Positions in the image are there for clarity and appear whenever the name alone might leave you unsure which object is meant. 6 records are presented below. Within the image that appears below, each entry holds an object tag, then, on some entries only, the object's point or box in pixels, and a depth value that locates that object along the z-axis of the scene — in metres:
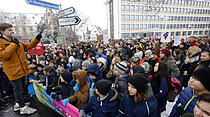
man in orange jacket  2.40
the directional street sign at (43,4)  3.42
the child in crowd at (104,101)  1.79
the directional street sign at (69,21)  3.86
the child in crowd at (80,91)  2.32
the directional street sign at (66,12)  3.88
